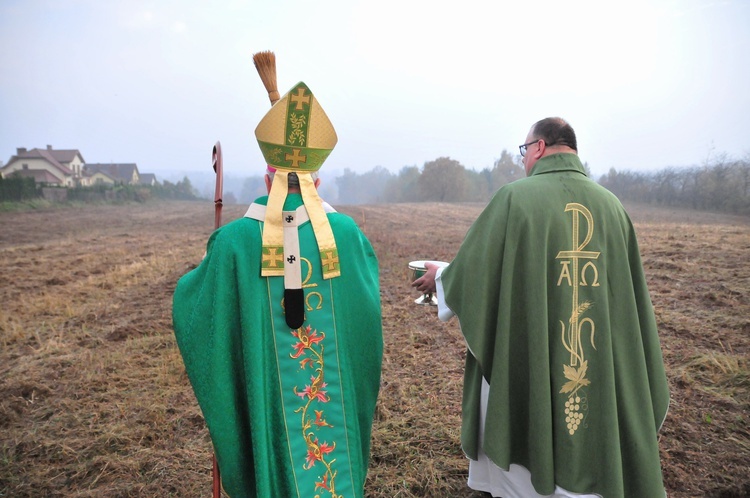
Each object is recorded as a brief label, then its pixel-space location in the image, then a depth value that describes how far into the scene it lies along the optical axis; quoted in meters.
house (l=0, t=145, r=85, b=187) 50.50
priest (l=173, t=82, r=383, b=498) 2.16
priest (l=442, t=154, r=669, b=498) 2.24
